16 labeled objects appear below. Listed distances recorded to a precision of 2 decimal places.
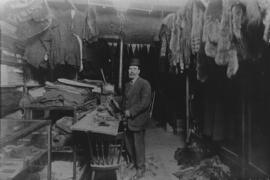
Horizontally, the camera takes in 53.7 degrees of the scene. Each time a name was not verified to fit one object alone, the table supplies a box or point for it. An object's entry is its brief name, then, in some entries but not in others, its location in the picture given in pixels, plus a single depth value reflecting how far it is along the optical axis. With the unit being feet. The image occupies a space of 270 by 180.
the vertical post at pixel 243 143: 15.49
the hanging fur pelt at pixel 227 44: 10.85
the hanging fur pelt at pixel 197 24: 13.91
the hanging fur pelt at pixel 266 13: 8.94
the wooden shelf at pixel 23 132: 5.47
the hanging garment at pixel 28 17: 16.12
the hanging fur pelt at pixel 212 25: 11.73
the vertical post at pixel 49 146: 9.59
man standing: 17.94
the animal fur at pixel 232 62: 10.99
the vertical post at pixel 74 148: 14.99
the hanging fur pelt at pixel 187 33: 15.72
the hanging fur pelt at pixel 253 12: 9.66
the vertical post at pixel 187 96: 20.72
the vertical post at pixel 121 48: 21.49
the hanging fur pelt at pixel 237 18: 10.39
